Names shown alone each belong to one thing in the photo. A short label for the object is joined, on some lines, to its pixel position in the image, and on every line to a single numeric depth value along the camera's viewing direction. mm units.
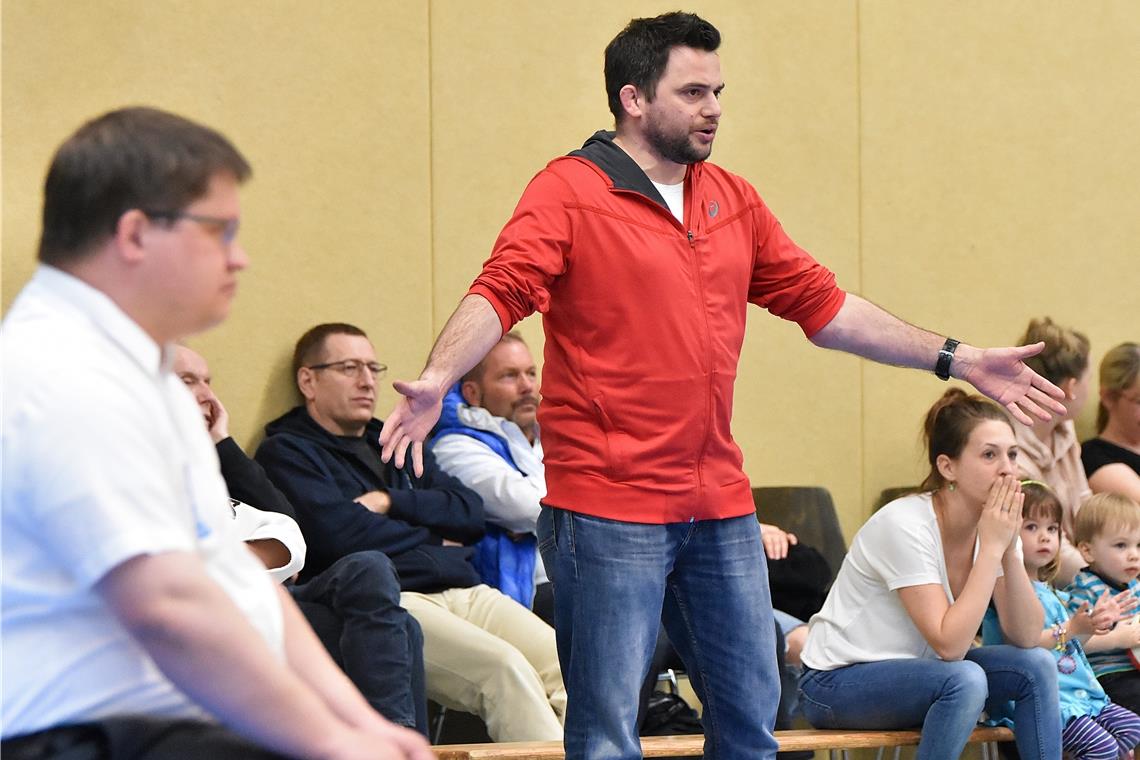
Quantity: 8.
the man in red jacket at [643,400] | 5062
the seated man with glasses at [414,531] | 7195
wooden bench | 6293
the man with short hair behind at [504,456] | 8242
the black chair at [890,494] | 10234
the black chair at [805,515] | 9312
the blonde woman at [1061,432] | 9820
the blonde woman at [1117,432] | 9922
